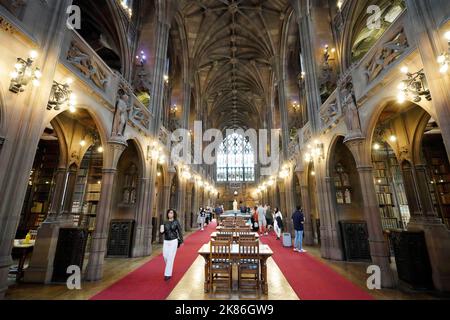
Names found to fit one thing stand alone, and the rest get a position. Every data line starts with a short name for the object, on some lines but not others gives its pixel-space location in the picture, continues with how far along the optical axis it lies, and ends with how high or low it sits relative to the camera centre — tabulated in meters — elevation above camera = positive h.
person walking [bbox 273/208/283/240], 11.22 -0.75
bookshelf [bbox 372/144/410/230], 8.96 +0.94
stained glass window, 39.53 +9.87
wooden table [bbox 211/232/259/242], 5.83 -0.80
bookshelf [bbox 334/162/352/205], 8.27 +1.02
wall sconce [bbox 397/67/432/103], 3.72 +2.34
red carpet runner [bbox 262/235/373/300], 4.16 -1.76
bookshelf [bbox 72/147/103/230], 9.45 +0.95
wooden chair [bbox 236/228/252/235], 6.85 -0.71
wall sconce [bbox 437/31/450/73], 3.03 +2.25
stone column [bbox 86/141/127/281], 5.28 -0.17
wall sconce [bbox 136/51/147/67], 10.55 +7.84
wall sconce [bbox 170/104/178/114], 16.04 +8.01
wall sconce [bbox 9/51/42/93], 3.30 +2.26
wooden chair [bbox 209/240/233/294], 4.18 -1.07
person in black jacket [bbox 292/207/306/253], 8.34 -0.71
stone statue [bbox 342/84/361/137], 5.73 +2.72
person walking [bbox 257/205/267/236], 13.64 -0.80
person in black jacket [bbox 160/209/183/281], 5.04 -0.78
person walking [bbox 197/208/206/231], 17.72 -0.94
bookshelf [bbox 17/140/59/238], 9.34 +1.04
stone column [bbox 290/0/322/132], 9.11 +7.07
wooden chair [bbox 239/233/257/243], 4.25 -0.63
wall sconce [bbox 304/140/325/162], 8.31 +2.54
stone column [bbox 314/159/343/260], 7.40 -0.36
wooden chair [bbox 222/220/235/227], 9.06 -0.66
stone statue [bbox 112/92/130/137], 6.30 +2.90
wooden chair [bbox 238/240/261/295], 4.21 -1.11
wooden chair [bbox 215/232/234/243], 5.23 -0.74
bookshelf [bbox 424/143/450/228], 8.65 +1.41
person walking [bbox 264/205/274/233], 15.04 -0.71
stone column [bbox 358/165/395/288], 4.79 -0.50
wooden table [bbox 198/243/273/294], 4.21 -1.05
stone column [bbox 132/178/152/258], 7.89 -0.36
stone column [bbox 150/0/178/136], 9.78 +7.95
